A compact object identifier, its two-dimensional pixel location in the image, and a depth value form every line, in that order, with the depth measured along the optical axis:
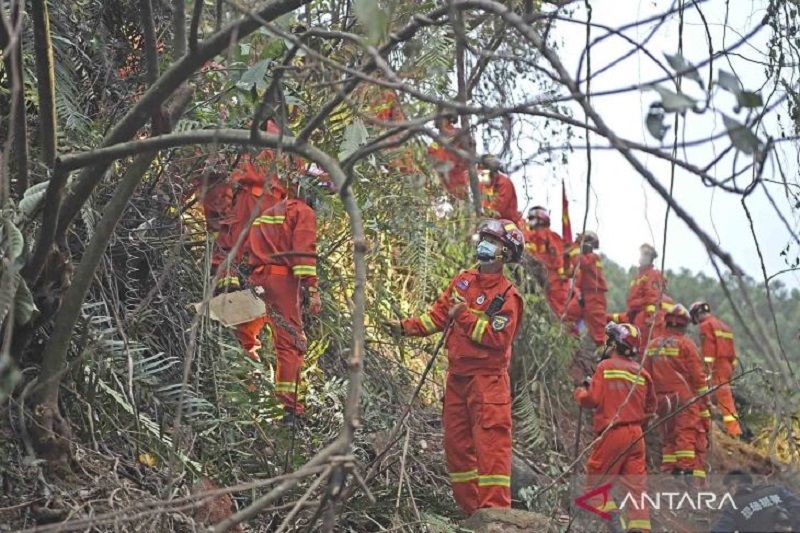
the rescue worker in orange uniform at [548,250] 14.92
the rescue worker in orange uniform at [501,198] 11.66
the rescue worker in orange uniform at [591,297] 15.59
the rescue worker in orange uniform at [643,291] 15.12
